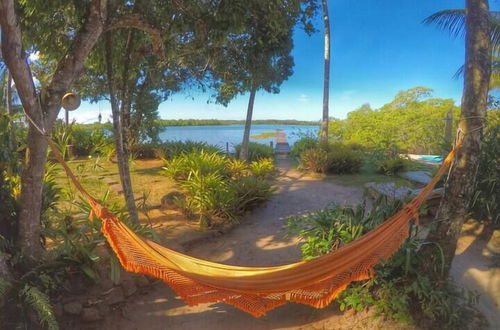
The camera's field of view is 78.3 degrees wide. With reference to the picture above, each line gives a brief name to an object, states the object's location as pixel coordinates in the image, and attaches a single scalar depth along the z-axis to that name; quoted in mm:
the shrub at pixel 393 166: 5930
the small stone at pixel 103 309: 2099
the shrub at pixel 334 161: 6227
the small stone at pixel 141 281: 2457
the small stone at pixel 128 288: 2323
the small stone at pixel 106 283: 2221
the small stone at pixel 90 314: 2021
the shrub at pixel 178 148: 7340
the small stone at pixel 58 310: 1957
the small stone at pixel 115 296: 2180
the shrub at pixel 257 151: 8086
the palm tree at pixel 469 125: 1677
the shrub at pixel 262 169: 6152
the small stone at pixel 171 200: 4107
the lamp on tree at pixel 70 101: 1934
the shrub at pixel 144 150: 7608
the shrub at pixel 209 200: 3768
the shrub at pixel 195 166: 4867
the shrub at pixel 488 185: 2930
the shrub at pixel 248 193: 4082
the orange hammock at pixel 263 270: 1641
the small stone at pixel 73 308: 1995
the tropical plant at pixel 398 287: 1749
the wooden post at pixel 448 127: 5591
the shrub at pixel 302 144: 8435
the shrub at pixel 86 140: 8145
